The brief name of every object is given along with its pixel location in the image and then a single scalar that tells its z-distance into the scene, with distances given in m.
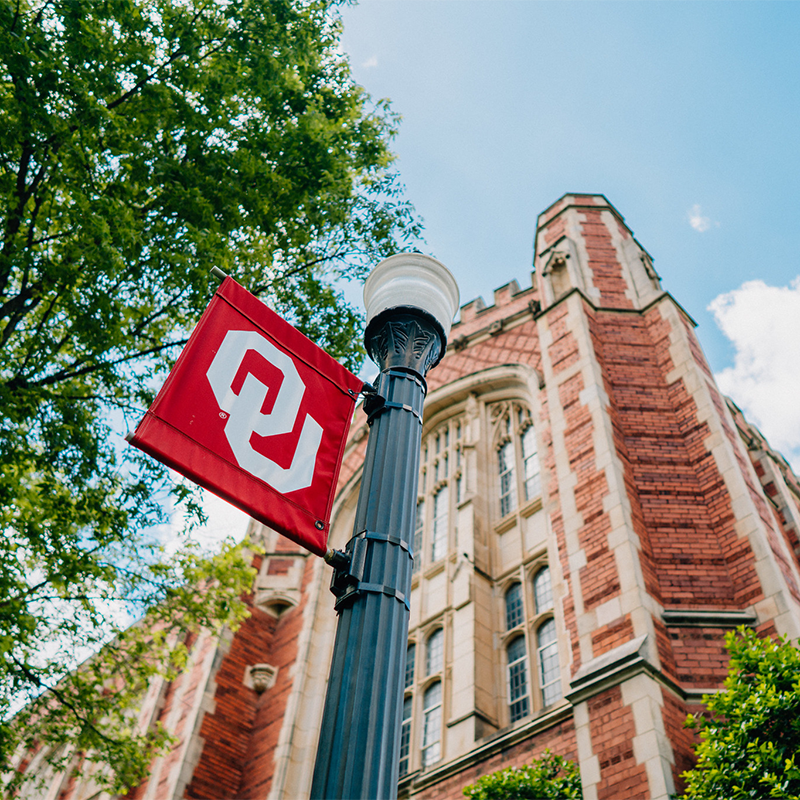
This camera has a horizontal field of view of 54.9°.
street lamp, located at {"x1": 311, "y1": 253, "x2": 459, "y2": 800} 2.39
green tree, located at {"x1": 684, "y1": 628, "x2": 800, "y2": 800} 5.14
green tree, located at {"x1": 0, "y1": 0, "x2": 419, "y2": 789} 6.26
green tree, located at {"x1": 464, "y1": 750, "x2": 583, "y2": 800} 7.07
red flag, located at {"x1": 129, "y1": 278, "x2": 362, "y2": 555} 2.83
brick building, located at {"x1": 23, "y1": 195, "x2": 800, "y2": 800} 7.74
